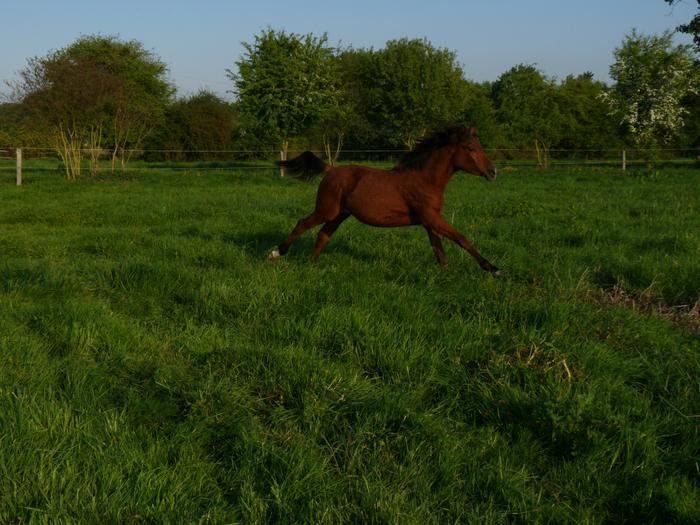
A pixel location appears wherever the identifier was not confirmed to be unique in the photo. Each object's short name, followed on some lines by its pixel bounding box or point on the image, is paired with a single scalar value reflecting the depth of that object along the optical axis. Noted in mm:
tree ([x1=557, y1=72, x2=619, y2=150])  43375
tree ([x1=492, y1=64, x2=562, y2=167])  37906
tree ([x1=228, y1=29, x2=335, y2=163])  26234
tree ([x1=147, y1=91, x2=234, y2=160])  46750
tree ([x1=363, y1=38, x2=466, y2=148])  38500
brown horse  6520
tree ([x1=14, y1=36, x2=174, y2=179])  22688
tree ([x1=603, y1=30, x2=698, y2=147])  33781
